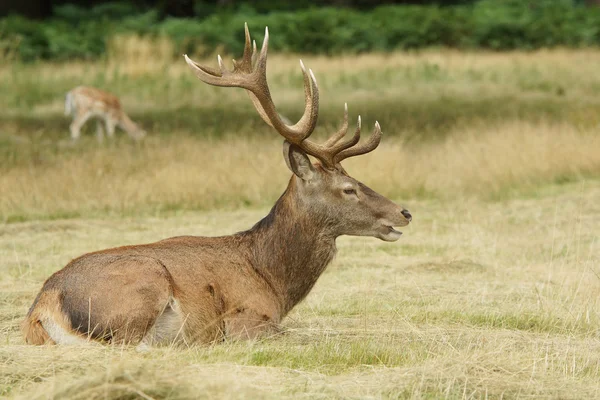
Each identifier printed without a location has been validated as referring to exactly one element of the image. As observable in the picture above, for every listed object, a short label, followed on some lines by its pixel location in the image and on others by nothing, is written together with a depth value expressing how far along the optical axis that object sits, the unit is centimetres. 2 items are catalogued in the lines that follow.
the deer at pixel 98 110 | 4675
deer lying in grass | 1473
